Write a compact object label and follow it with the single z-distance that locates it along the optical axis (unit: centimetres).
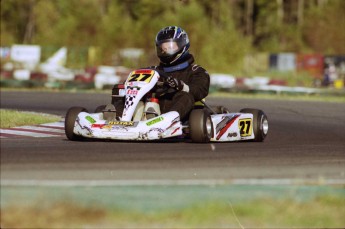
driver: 1989
